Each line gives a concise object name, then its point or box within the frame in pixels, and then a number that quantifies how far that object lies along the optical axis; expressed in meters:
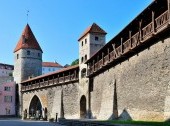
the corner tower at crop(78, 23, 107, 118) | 37.75
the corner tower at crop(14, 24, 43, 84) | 59.03
